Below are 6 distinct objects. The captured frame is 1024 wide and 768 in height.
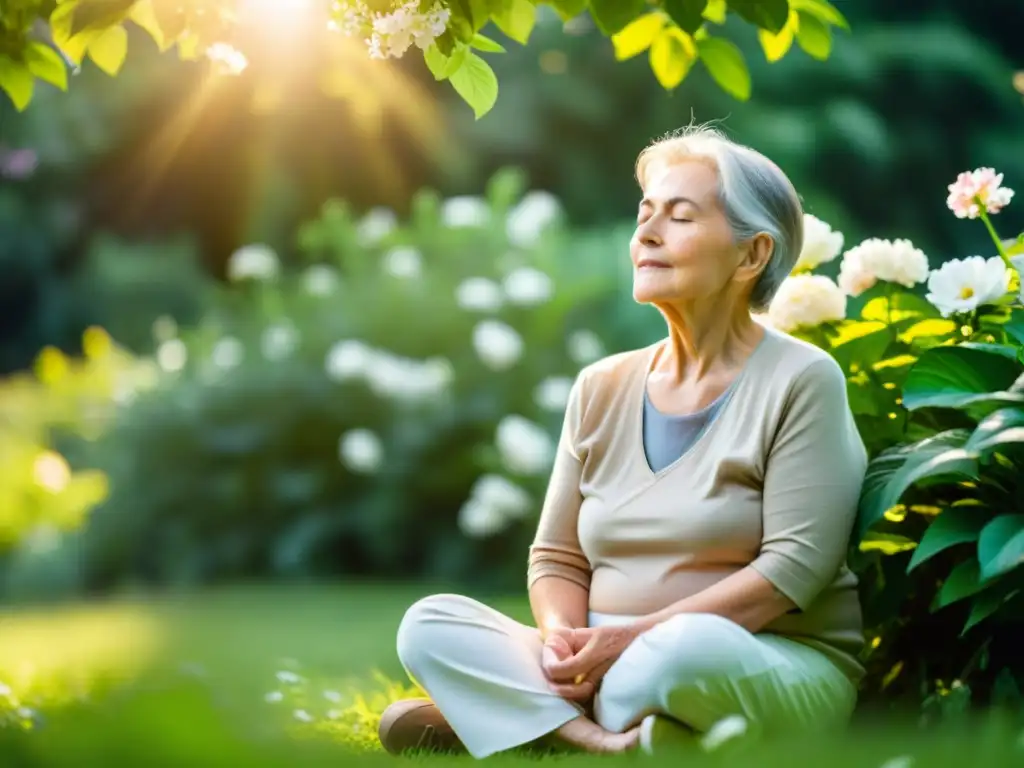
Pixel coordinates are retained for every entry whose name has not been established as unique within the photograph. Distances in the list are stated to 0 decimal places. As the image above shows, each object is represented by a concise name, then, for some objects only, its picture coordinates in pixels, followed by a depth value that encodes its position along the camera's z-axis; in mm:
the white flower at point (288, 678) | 7555
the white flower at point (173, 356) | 12797
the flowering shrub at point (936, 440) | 5477
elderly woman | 5242
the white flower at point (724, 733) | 4535
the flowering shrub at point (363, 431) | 11648
